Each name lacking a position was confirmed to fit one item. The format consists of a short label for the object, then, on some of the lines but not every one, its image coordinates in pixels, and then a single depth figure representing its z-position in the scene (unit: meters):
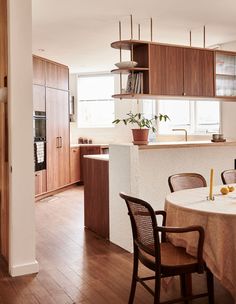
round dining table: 2.38
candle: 2.85
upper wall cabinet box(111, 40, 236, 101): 4.52
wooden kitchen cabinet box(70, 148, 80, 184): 8.19
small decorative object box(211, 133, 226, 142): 4.78
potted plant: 4.14
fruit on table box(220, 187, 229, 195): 3.04
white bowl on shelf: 4.33
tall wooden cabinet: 6.80
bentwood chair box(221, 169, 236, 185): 3.85
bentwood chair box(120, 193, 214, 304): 2.37
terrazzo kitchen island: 4.03
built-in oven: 6.62
